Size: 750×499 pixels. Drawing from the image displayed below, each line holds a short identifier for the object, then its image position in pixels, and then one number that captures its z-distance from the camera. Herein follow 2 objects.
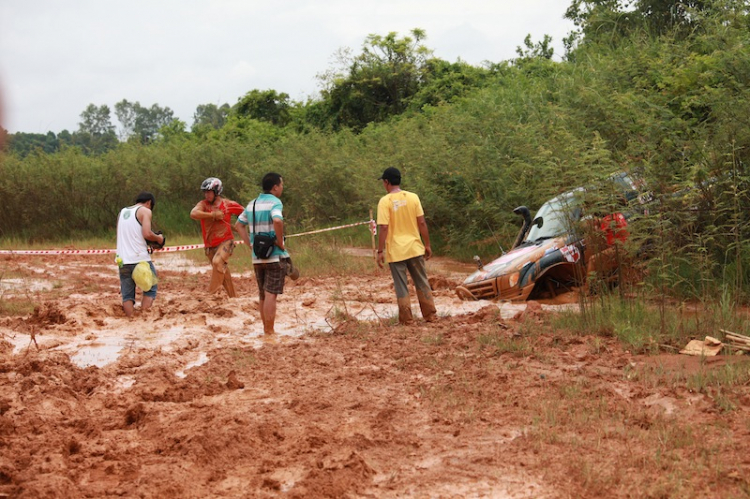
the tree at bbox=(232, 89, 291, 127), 43.28
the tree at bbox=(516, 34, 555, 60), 36.72
